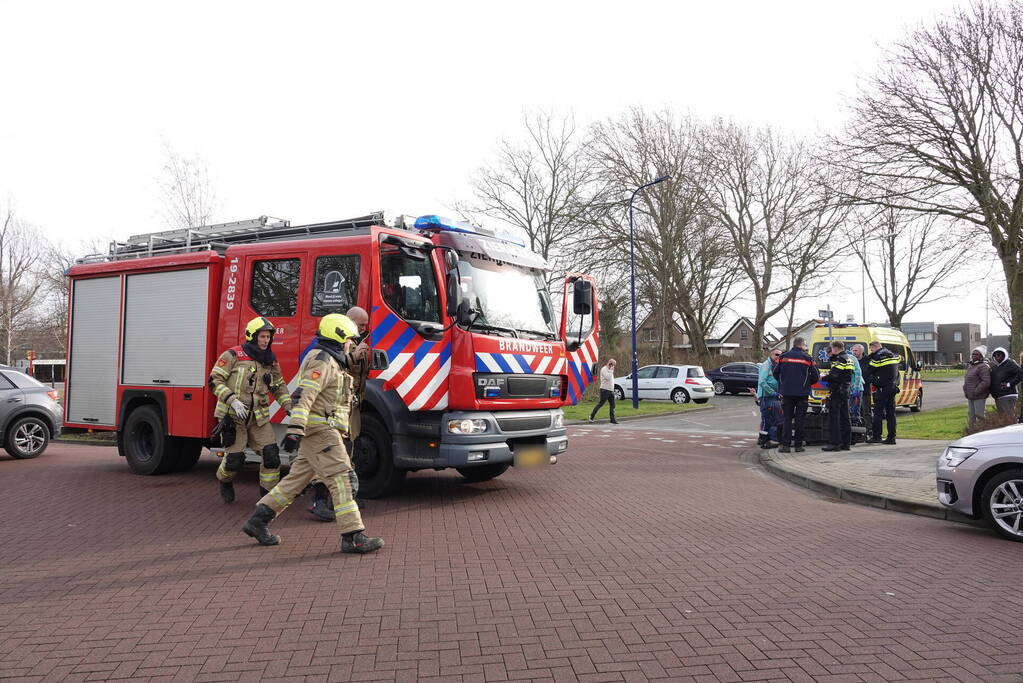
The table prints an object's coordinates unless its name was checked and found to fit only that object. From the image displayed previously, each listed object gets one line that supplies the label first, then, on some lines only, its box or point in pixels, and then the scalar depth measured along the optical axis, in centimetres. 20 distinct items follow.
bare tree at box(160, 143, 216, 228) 2189
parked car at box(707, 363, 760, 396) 3447
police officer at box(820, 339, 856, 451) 1237
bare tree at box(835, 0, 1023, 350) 1747
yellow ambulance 2112
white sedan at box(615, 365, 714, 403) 2934
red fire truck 777
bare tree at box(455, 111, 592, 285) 3634
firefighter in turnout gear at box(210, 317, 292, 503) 760
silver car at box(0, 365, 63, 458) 1254
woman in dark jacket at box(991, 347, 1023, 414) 1249
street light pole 2671
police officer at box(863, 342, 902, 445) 1281
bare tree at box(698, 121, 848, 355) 3909
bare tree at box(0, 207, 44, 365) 4728
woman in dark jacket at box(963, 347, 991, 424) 1285
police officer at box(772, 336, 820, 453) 1246
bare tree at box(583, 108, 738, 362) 3700
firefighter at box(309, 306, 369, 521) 727
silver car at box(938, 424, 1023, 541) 661
